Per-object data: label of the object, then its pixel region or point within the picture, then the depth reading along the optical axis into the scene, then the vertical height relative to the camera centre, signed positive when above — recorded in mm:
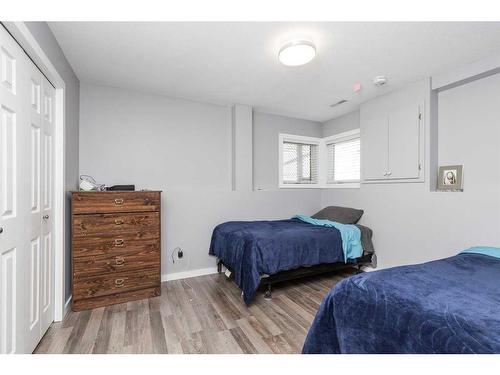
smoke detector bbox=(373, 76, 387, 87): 2492 +1153
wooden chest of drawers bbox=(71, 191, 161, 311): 2143 -583
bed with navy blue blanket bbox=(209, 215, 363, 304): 2291 -648
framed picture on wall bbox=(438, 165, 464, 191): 2336 +101
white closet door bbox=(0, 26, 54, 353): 1251 -91
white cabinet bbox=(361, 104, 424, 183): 2609 +514
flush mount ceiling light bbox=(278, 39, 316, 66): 1816 +1084
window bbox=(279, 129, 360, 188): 3662 +442
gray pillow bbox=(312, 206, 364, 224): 3256 -401
